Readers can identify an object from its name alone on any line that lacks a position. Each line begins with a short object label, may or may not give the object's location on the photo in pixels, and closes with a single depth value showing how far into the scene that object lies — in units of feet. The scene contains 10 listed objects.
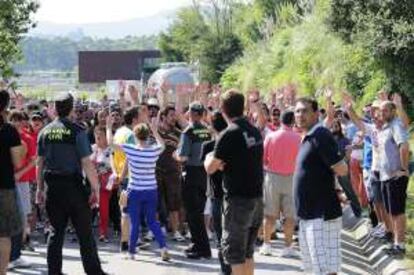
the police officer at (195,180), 36.81
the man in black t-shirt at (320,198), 25.12
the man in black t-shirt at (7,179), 27.43
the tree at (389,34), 71.20
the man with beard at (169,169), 41.91
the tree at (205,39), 209.46
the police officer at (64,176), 29.27
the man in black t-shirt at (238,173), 26.35
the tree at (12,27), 82.64
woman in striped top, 35.47
